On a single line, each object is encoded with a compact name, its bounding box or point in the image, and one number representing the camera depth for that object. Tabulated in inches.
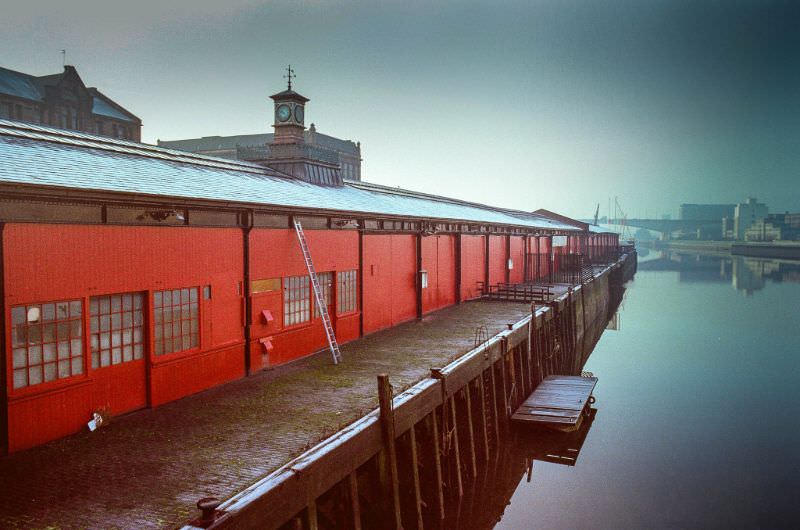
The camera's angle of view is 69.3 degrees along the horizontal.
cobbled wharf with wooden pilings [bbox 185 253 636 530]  313.1
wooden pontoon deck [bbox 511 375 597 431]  695.1
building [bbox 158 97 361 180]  3341.5
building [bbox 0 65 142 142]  2056.5
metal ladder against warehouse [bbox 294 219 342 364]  617.3
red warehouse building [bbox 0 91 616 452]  372.5
